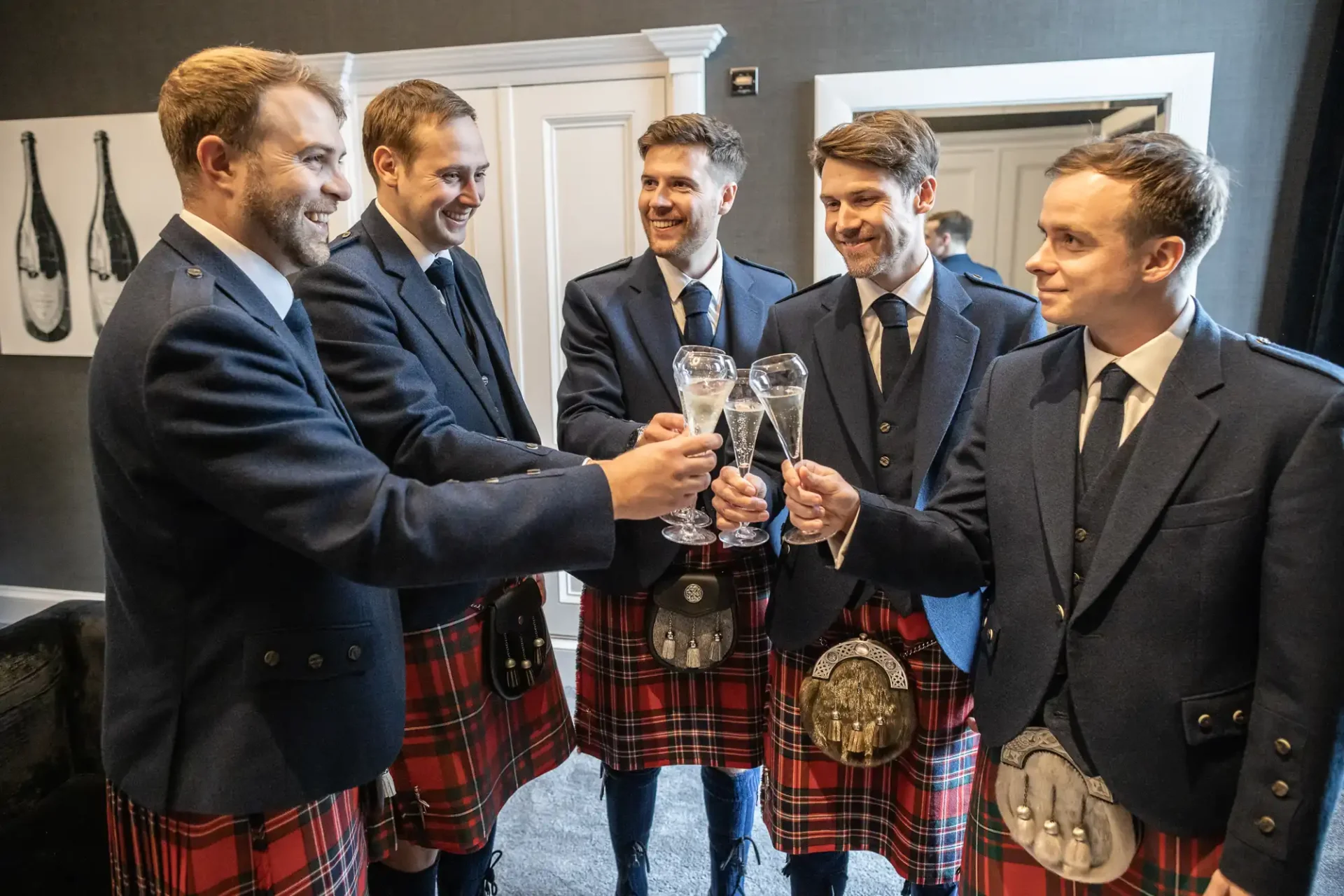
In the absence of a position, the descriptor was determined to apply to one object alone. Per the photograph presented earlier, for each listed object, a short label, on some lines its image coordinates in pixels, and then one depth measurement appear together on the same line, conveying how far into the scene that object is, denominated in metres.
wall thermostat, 3.19
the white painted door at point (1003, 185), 3.05
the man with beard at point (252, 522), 1.13
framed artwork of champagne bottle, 3.75
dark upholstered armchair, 1.89
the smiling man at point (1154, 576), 1.14
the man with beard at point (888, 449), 1.69
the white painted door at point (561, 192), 3.35
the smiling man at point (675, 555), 2.01
